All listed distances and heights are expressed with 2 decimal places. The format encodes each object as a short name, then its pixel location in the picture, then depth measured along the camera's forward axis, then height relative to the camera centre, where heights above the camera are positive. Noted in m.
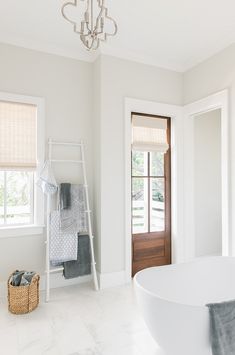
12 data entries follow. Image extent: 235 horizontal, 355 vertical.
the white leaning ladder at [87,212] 2.85 -0.41
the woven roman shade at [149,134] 3.43 +0.67
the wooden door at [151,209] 3.47 -0.37
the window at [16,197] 2.96 -0.18
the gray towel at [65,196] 2.97 -0.17
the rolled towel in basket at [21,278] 2.54 -0.97
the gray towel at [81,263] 2.95 -0.96
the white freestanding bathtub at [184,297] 1.58 -0.90
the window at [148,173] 3.46 +0.13
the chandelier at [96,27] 1.32 +1.59
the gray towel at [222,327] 1.56 -0.89
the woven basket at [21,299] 2.44 -1.13
